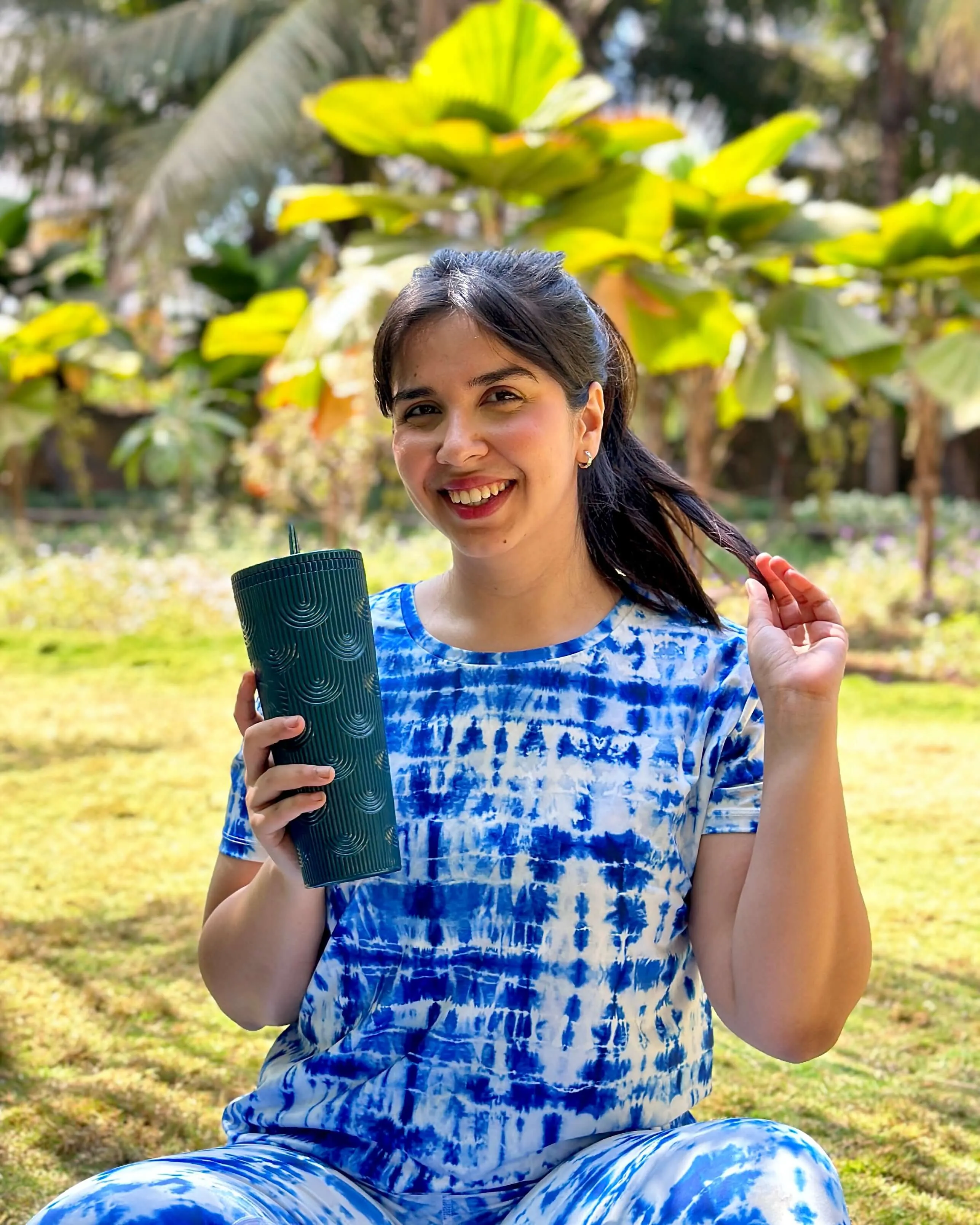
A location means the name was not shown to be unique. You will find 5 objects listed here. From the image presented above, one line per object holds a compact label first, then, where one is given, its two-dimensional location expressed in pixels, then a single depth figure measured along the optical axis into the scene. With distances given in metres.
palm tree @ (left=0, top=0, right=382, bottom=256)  13.31
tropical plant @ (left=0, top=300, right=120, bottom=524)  11.12
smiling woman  1.43
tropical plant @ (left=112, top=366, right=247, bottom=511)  14.73
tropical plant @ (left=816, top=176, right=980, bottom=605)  8.34
